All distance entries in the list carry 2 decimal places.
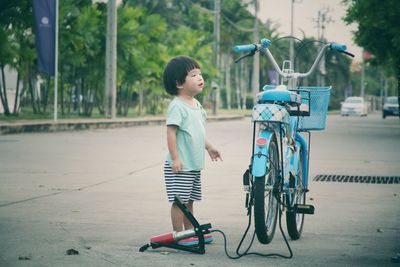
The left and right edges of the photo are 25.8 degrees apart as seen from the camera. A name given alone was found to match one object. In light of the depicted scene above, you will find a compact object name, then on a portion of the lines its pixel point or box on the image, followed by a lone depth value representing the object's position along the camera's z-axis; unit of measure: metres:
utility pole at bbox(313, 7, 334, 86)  105.71
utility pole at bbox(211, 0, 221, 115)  51.52
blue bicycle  6.00
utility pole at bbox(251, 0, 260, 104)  65.69
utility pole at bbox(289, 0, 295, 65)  81.94
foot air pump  6.08
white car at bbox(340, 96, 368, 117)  64.25
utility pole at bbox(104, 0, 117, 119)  35.16
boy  6.26
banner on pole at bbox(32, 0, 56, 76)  28.17
